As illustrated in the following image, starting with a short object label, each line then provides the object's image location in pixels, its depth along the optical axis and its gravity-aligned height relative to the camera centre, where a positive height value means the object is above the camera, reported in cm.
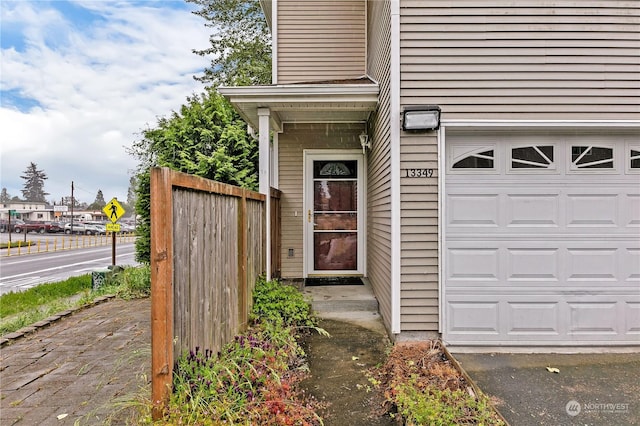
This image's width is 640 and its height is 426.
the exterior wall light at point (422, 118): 338 +91
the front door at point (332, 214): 591 +3
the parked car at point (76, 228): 3931 -129
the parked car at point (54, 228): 4016 -125
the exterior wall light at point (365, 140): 536 +113
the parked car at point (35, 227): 4016 -116
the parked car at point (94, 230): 3884 -144
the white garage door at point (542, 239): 354 -23
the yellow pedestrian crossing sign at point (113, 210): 927 +17
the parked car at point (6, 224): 4150 -88
